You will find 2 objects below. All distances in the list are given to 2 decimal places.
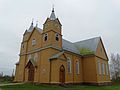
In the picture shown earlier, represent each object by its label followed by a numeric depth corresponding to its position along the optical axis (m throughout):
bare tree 34.95
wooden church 15.70
